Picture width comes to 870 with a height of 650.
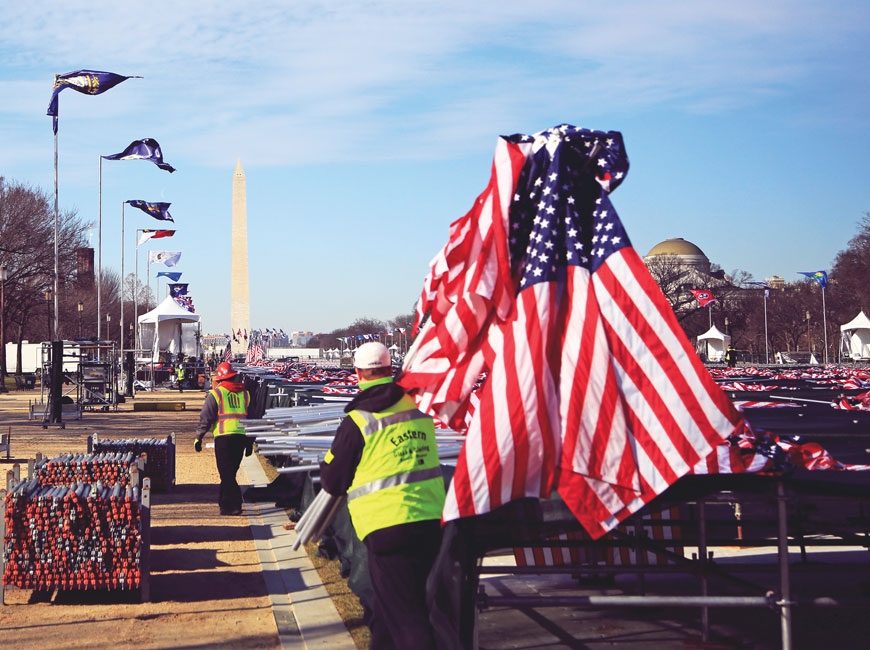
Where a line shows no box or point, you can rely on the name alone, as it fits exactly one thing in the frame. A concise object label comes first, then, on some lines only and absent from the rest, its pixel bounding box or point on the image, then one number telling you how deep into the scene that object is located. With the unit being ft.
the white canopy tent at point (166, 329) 179.93
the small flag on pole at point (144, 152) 119.55
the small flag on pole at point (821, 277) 216.54
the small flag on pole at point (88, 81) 96.53
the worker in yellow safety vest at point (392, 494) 20.31
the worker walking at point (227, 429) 46.03
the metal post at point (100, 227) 150.43
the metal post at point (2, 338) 195.30
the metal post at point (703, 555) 24.30
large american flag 19.83
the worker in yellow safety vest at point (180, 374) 182.91
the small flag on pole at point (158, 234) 191.01
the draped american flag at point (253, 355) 289.78
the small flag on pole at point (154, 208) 157.48
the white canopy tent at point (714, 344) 232.53
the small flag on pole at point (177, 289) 229.45
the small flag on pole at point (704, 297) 182.31
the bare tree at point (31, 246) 201.26
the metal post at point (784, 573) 19.99
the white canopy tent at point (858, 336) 185.88
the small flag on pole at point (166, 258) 215.92
